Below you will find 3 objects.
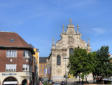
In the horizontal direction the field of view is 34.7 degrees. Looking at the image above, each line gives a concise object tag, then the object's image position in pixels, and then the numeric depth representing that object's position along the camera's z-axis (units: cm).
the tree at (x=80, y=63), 4459
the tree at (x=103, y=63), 4725
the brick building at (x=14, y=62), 3812
